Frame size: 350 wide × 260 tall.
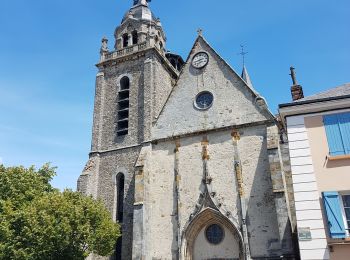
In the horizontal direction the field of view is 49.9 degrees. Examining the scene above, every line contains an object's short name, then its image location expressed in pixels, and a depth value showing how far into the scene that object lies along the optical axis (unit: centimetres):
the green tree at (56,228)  1548
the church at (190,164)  1759
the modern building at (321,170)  947
